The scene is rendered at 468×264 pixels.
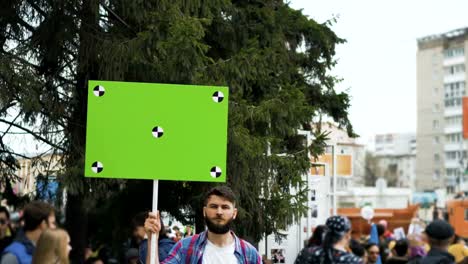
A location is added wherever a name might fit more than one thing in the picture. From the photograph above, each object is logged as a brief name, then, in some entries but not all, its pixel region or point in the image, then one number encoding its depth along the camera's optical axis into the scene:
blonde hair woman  6.48
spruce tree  14.35
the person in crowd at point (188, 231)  16.61
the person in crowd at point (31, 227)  6.87
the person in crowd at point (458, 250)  15.37
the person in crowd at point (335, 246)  6.21
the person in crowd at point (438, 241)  8.19
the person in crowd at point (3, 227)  13.59
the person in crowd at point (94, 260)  14.57
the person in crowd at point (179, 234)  16.99
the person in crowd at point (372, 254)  16.31
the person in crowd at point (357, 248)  12.71
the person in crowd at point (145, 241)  8.95
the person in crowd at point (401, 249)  14.60
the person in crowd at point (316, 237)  7.92
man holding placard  7.27
